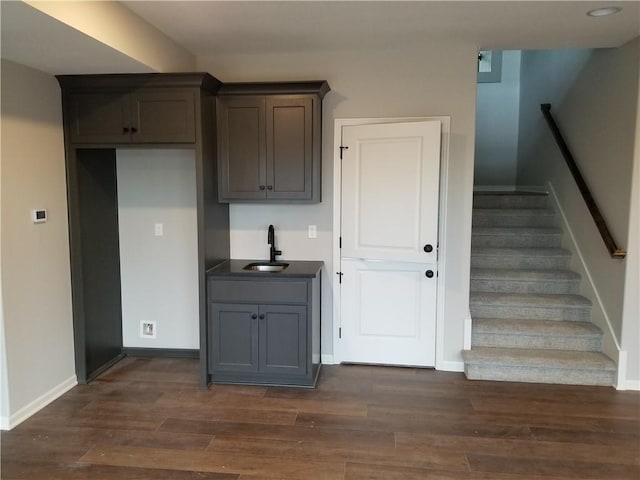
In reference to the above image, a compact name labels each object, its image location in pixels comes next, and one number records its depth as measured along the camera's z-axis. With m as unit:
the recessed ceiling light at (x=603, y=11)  2.83
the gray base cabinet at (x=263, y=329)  3.42
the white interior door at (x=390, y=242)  3.50
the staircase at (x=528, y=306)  3.61
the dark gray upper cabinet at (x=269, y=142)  3.52
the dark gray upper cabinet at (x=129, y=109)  3.29
